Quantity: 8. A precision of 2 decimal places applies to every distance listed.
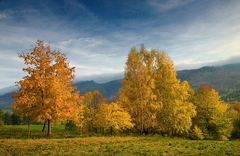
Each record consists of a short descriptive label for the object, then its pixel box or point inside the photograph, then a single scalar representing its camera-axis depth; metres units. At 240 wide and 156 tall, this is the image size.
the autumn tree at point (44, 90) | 38.16
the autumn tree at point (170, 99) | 52.12
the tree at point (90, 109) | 69.00
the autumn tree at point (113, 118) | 51.53
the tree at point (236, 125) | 77.06
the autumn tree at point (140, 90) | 51.09
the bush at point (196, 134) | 57.36
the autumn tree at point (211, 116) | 64.19
